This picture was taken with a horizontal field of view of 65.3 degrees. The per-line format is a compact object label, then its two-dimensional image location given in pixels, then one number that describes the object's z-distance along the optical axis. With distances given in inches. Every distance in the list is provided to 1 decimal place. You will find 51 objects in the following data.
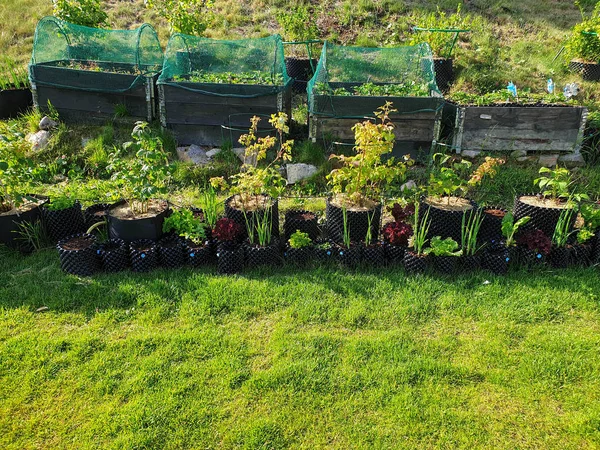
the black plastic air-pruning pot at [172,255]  166.6
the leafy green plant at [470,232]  164.1
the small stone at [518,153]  239.9
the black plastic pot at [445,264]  162.6
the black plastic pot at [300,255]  168.9
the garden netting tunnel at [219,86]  247.9
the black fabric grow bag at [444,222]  170.4
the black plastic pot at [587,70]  303.9
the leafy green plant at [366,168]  168.4
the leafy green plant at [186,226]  170.1
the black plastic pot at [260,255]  167.2
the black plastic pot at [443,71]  311.0
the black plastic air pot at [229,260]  165.0
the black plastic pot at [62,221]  182.2
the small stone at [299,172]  242.2
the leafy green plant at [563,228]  167.5
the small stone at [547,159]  240.2
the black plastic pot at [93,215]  188.1
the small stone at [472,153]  241.0
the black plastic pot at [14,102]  296.5
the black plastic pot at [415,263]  163.2
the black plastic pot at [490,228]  179.9
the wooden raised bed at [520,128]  232.4
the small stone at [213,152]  257.0
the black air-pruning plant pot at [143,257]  165.2
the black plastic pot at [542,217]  172.2
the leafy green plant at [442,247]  160.7
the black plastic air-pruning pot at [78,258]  162.9
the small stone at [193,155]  255.3
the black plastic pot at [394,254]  168.9
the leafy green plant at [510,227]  164.7
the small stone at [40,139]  269.3
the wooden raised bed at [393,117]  230.8
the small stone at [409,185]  224.9
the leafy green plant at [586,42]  302.8
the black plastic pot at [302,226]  182.4
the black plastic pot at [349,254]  168.1
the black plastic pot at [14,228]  175.6
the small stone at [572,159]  241.1
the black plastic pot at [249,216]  176.1
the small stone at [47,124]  280.4
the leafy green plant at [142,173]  164.4
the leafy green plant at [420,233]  163.6
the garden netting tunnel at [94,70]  269.1
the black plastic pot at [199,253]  167.6
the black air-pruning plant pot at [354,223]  173.2
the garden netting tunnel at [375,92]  233.0
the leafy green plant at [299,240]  167.9
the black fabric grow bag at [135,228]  168.6
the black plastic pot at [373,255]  168.1
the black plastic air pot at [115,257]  165.5
